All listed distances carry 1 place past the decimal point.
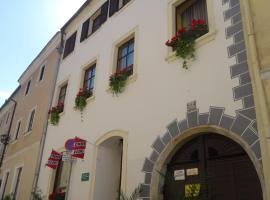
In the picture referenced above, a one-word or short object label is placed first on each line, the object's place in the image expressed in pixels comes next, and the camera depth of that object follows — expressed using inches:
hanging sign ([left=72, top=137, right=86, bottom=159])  258.4
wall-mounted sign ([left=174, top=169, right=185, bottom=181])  182.0
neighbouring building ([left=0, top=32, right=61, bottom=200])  366.2
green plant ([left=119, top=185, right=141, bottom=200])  193.0
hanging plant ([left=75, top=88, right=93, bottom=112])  293.7
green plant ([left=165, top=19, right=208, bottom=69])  194.0
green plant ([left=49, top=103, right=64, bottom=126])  339.8
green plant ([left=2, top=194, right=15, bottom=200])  368.7
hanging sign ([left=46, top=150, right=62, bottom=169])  299.5
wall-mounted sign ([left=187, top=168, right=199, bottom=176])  175.5
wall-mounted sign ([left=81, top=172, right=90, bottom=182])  250.4
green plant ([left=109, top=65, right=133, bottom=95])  249.2
